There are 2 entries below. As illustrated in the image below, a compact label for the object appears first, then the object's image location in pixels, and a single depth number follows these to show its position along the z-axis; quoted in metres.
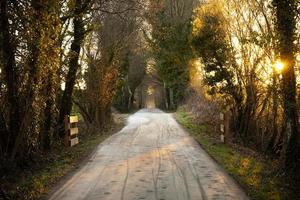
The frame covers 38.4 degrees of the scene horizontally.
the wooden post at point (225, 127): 17.08
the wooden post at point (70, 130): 16.41
